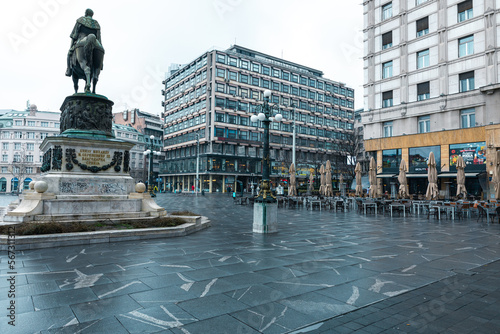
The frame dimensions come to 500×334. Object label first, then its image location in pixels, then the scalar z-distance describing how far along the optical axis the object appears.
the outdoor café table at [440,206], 17.13
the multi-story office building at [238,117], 66.44
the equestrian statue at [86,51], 13.40
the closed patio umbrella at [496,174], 21.31
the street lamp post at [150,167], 33.56
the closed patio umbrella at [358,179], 29.08
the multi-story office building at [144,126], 97.38
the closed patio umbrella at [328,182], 29.81
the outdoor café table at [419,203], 20.97
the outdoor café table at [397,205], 19.09
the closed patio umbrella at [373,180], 27.55
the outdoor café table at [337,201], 22.50
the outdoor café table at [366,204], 21.03
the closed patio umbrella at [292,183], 31.44
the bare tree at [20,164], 59.59
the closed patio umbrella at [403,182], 26.62
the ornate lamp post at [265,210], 11.48
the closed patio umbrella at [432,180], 23.79
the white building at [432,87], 30.88
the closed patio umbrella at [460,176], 24.00
